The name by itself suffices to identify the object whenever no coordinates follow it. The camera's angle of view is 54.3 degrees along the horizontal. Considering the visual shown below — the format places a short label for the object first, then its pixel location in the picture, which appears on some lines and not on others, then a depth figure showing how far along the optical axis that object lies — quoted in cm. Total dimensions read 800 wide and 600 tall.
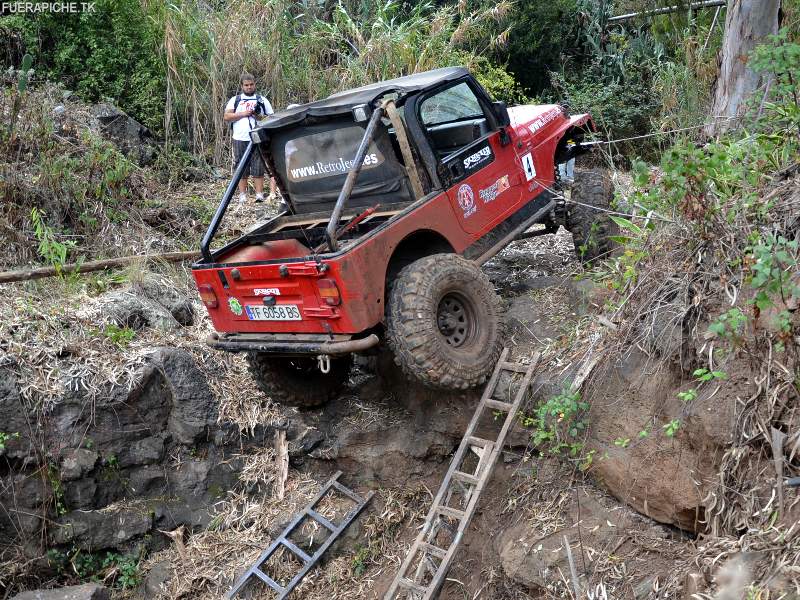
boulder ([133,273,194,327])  720
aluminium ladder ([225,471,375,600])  584
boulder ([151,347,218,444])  641
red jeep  493
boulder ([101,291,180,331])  673
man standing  937
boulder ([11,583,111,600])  567
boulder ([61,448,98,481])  605
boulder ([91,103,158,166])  992
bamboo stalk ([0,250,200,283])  664
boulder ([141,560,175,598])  605
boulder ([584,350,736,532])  414
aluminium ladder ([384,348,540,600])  519
